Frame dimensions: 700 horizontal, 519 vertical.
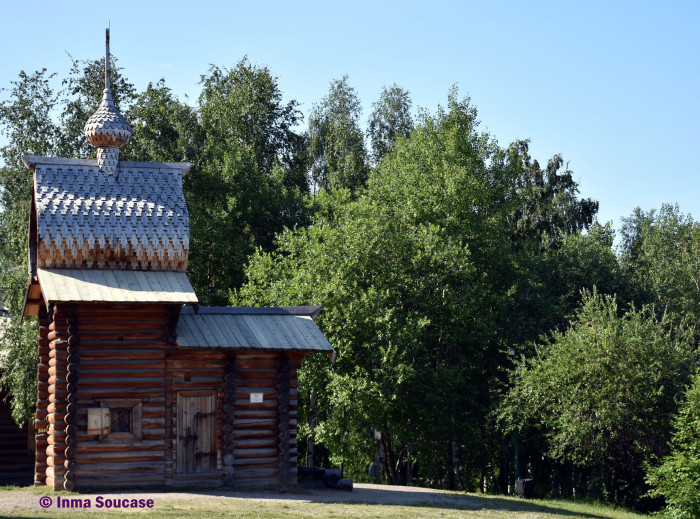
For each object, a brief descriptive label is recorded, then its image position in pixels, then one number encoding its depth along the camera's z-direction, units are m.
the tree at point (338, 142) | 49.31
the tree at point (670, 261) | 45.06
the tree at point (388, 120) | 53.02
